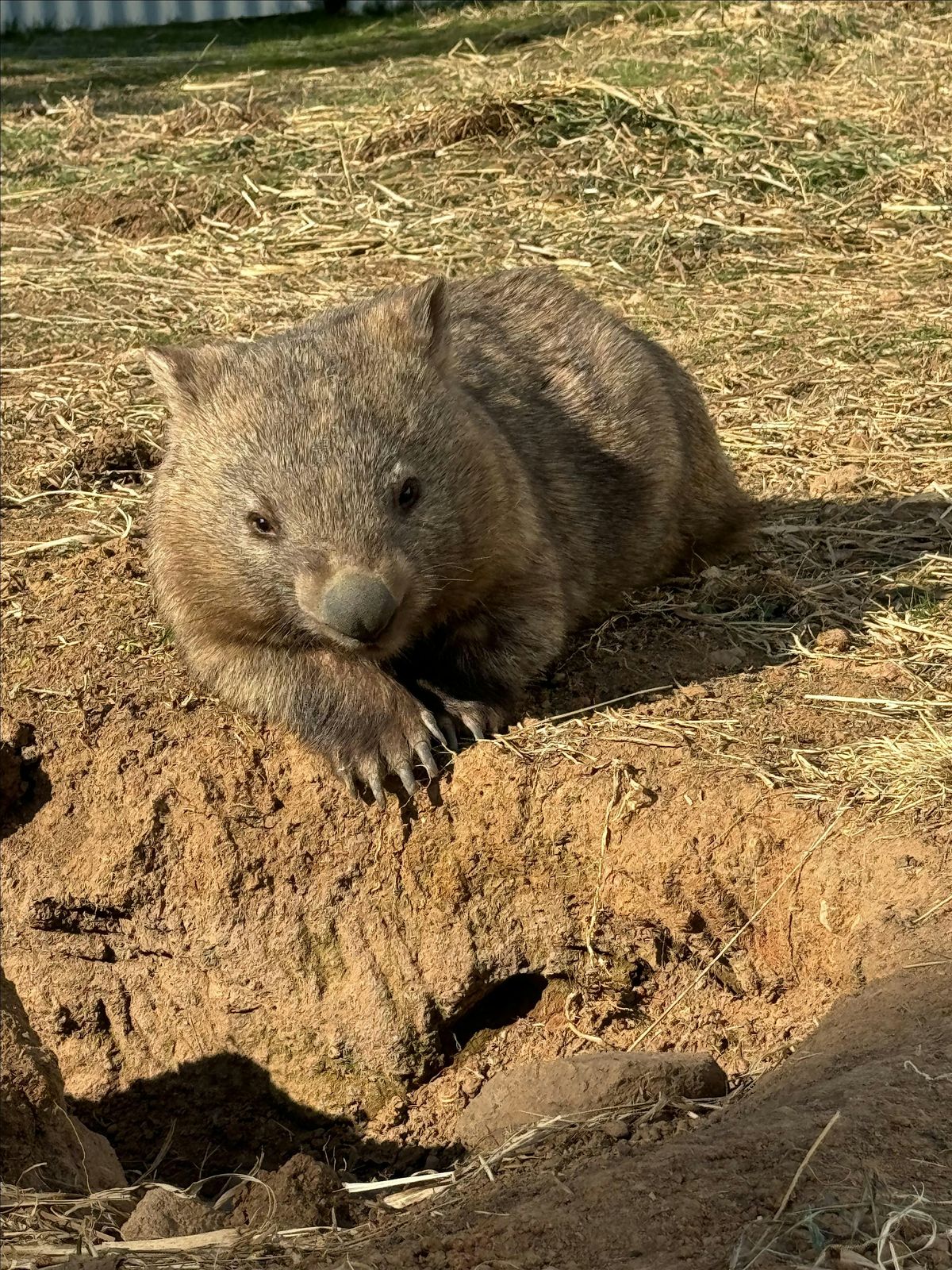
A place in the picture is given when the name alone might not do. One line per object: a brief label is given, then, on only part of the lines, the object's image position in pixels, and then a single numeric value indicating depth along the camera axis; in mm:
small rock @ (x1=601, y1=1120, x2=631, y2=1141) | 3363
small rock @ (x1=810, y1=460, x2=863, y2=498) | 6074
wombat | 3992
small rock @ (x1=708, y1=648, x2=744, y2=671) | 4824
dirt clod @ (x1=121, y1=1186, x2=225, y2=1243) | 3342
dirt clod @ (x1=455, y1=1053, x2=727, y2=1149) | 3598
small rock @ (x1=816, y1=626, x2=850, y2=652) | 4840
